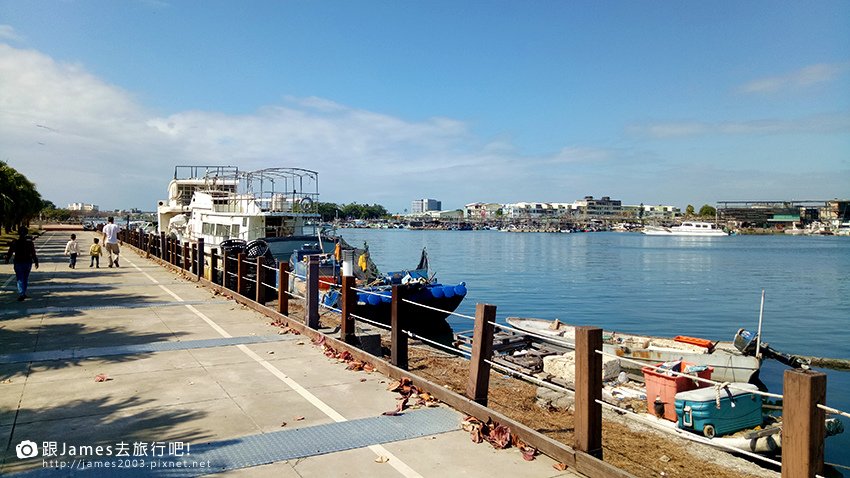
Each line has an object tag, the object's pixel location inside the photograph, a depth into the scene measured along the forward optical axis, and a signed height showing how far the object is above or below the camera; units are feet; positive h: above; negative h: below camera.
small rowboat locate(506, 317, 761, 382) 48.24 -11.70
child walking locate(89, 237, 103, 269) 87.95 -4.76
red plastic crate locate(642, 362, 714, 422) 35.83 -10.52
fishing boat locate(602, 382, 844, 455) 32.55 -12.23
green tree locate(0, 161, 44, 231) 136.15 +6.63
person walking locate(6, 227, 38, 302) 51.57 -3.61
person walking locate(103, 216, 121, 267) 88.17 -2.70
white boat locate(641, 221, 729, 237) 579.48 -8.10
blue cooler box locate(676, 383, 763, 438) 32.99 -11.11
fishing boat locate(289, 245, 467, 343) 68.23 -8.33
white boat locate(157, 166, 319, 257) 91.71 +1.03
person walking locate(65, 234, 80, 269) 84.53 -4.46
